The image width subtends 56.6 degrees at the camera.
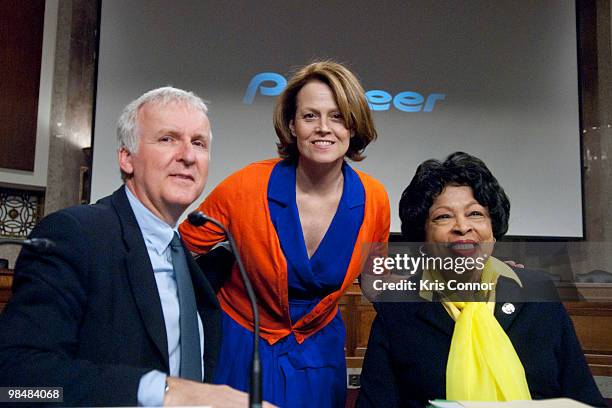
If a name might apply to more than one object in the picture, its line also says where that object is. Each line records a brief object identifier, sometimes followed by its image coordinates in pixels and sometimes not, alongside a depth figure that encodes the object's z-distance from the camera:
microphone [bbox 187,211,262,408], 0.78
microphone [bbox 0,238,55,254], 0.85
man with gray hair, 0.89
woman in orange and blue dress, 1.72
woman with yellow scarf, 1.33
